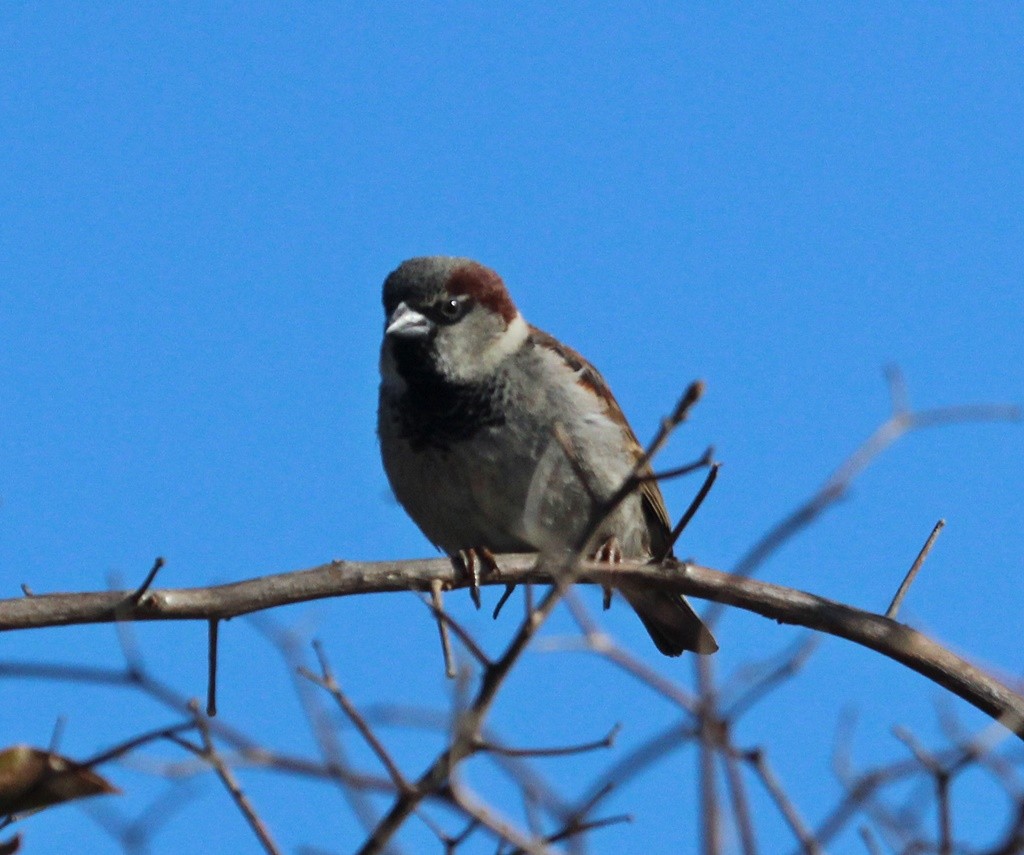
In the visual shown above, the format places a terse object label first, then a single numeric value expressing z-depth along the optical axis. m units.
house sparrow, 9.41
